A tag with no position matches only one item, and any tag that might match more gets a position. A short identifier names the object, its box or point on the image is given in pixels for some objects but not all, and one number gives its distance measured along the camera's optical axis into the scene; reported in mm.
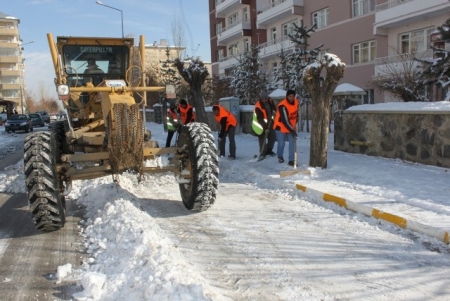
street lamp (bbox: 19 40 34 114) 84981
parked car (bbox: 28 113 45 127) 38844
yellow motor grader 4953
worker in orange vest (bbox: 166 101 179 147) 12094
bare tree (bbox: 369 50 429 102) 11070
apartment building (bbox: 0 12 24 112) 76062
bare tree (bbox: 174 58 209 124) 16391
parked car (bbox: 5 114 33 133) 29703
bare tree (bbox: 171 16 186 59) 24484
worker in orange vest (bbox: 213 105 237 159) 10352
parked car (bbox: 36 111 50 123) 46844
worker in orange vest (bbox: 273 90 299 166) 8711
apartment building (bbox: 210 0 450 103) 20188
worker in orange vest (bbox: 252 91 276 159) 9984
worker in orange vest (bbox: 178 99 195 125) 11578
